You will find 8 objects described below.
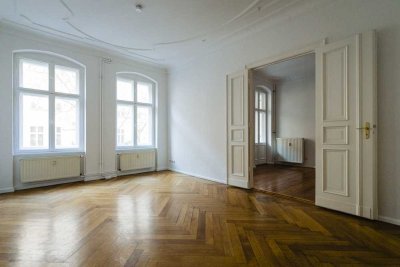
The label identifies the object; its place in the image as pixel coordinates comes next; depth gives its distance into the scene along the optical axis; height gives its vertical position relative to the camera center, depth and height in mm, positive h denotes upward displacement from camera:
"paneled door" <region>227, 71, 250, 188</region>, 4164 +107
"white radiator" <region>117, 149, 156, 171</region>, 5515 -682
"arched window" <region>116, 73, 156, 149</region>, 5676 +645
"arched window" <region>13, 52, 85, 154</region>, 4266 +673
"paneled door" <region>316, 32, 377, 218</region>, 2598 +113
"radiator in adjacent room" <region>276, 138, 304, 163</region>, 6738 -494
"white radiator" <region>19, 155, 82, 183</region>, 4168 -687
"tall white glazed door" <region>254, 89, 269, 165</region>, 7340 +294
